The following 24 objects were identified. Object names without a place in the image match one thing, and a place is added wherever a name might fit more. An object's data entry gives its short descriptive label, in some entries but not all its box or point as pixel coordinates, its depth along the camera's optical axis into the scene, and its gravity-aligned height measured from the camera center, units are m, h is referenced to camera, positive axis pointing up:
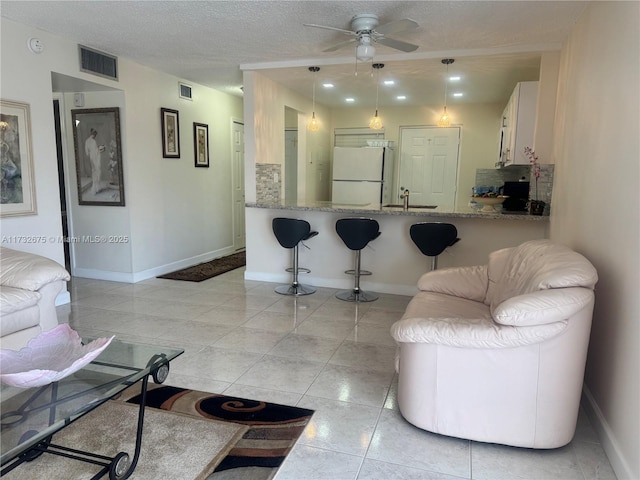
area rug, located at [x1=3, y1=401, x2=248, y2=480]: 1.84 -1.27
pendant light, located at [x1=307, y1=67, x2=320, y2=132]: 5.01 +0.66
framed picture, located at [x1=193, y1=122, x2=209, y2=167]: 5.83 +0.48
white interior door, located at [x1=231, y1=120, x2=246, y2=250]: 6.82 -0.08
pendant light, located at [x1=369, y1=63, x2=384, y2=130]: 4.57 +0.68
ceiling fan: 3.23 +1.10
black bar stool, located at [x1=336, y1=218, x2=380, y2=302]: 4.23 -0.52
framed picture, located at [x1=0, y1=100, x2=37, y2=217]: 3.51 +0.12
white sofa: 2.64 -0.78
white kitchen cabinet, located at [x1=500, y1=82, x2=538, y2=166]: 4.02 +0.61
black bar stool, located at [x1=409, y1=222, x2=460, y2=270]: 4.00 -0.51
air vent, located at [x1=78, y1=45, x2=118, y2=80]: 4.14 +1.14
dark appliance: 4.77 -0.14
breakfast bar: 4.27 -0.67
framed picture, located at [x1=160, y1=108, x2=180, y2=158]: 5.23 +0.55
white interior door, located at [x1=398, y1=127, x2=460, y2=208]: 7.08 +0.31
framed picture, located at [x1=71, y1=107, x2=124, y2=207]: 4.78 +0.23
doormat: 5.29 -1.21
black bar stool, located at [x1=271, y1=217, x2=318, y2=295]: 4.43 -0.56
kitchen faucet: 4.61 -0.23
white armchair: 1.88 -0.84
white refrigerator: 6.78 +0.12
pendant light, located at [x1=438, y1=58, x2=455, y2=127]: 4.20 +0.74
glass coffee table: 1.53 -0.88
